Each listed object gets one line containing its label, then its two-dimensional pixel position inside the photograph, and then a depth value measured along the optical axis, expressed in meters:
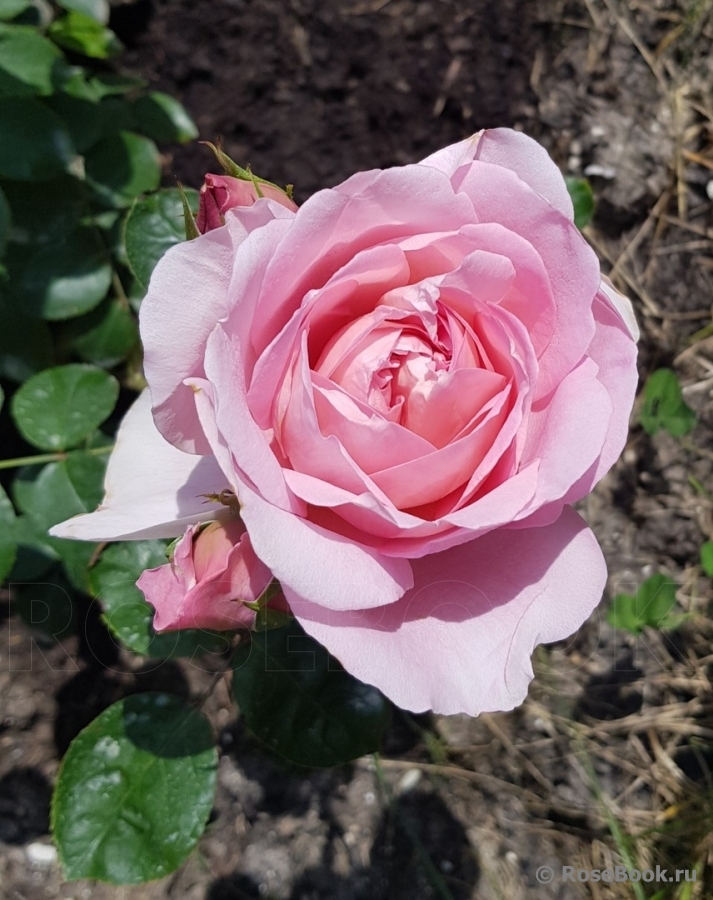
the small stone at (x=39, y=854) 0.30
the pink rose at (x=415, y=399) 0.14
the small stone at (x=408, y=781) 0.34
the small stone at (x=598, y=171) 0.36
